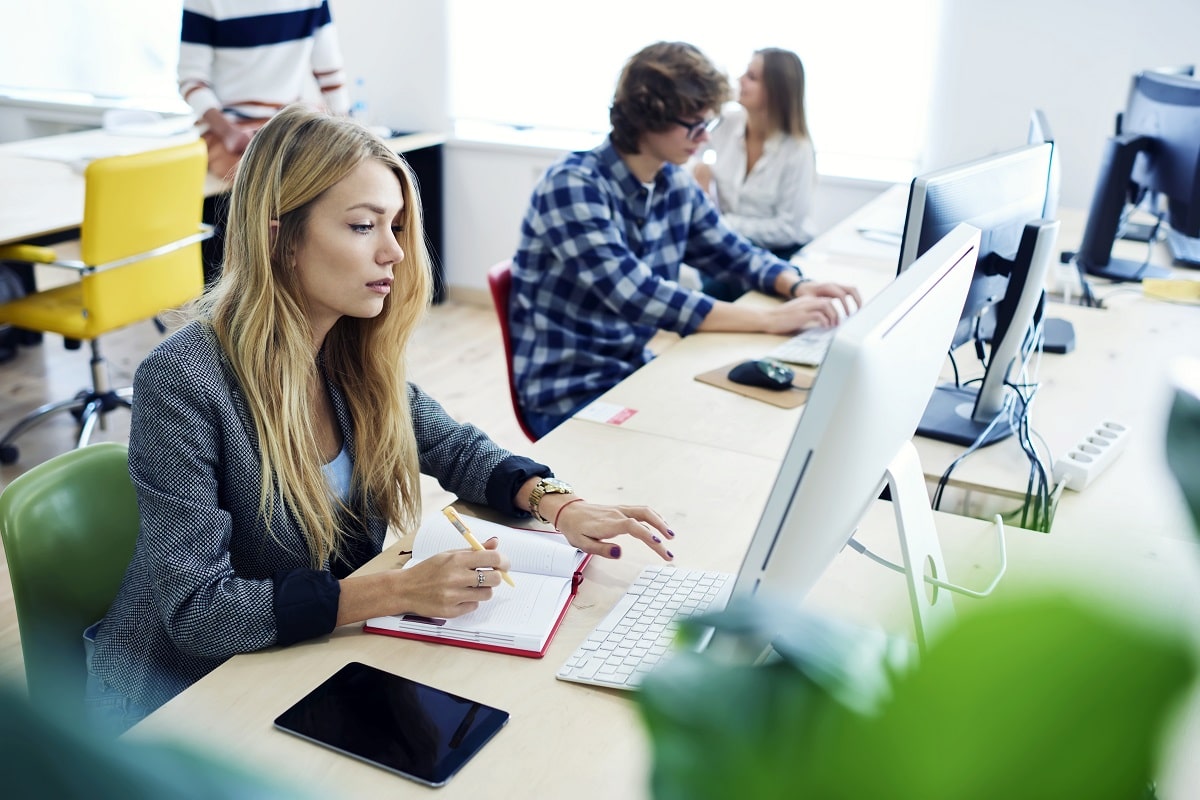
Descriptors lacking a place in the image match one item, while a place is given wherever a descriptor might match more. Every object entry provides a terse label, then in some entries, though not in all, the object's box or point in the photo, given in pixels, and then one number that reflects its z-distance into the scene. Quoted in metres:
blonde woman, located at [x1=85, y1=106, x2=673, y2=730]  1.22
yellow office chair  2.93
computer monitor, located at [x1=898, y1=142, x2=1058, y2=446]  1.59
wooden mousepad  2.02
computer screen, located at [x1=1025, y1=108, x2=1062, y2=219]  2.03
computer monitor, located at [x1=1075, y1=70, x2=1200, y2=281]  2.71
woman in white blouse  3.62
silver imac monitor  0.77
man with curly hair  2.33
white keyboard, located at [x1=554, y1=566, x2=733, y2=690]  1.17
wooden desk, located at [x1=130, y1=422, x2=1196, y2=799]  1.01
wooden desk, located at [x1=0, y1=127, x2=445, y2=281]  3.06
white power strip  1.69
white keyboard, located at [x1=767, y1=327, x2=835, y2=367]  2.23
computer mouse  2.06
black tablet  1.02
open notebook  1.22
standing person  3.76
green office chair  1.36
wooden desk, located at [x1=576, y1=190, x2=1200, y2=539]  1.69
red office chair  2.44
